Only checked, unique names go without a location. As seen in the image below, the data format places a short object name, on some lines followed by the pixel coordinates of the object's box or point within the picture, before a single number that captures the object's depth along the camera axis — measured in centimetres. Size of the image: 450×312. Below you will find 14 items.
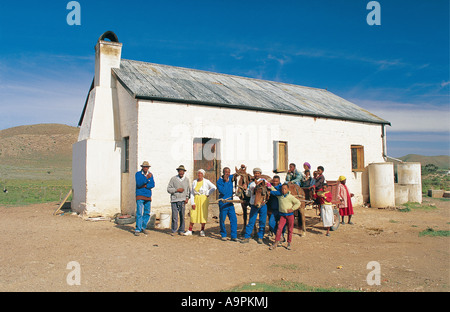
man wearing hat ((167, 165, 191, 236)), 869
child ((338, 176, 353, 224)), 986
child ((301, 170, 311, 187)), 948
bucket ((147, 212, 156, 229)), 998
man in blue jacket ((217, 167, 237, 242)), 830
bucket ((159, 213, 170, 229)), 984
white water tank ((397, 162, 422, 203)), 1552
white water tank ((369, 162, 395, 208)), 1467
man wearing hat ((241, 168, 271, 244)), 800
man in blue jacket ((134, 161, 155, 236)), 874
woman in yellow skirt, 860
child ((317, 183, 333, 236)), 900
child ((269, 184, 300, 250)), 760
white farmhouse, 1094
